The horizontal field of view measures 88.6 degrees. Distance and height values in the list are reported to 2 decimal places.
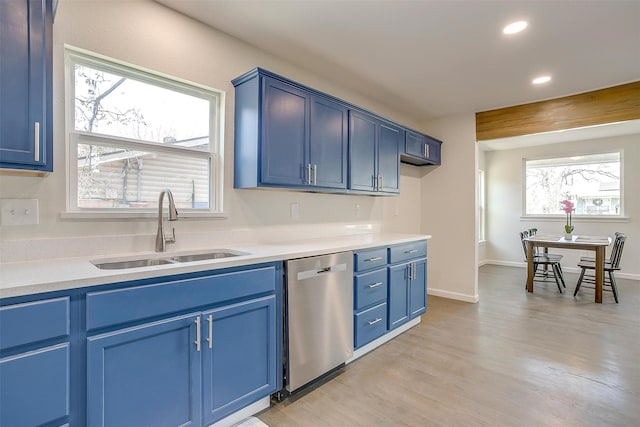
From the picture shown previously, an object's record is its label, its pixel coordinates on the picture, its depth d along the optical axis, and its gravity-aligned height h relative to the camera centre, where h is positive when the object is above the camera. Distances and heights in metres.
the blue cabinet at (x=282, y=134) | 2.30 +0.60
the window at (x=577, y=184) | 5.83 +0.56
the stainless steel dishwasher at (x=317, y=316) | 2.09 -0.71
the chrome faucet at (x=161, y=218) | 1.97 -0.03
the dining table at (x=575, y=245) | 4.29 -0.44
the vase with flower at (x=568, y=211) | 5.02 +0.04
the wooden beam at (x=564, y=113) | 3.42 +1.16
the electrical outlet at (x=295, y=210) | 2.96 +0.03
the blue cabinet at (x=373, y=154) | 3.07 +0.61
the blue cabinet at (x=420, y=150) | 3.89 +0.81
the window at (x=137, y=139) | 1.89 +0.49
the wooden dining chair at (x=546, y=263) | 4.93 -0.74
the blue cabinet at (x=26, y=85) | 1.35 +0.55
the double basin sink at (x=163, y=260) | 1.83 -0.28
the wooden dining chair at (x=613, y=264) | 4.39 -0.71
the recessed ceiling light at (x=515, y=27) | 2.31 +1.34
